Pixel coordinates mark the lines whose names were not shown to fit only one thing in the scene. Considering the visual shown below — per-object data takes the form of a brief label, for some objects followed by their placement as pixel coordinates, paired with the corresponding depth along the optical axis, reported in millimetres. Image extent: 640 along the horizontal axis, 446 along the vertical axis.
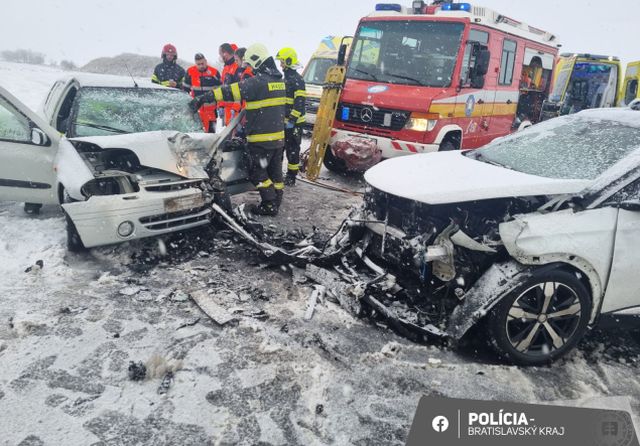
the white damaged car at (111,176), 3758
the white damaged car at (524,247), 2807
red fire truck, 6625
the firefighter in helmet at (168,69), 7879
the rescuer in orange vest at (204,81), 7844
